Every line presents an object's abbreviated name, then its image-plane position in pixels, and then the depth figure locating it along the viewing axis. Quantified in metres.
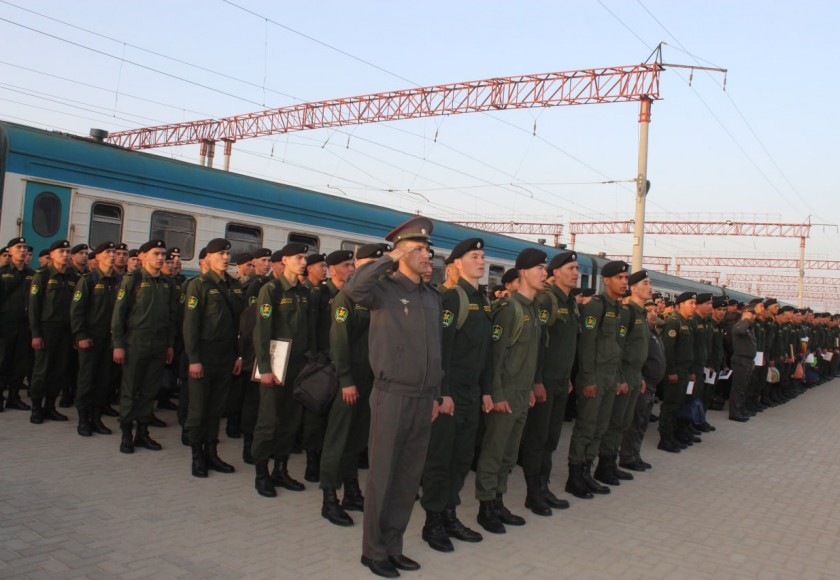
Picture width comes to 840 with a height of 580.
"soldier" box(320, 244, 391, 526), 4.82
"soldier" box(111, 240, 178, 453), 6.20
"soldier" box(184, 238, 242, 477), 5.75
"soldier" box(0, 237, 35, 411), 7.53
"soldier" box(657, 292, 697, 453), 8.48
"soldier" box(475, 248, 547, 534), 5.00
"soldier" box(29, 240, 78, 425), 6.99
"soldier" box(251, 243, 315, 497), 5.36
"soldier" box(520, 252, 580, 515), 5.56
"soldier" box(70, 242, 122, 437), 6.68
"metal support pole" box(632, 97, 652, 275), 15.96
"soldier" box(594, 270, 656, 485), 6.66
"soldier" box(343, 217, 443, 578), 4.00
